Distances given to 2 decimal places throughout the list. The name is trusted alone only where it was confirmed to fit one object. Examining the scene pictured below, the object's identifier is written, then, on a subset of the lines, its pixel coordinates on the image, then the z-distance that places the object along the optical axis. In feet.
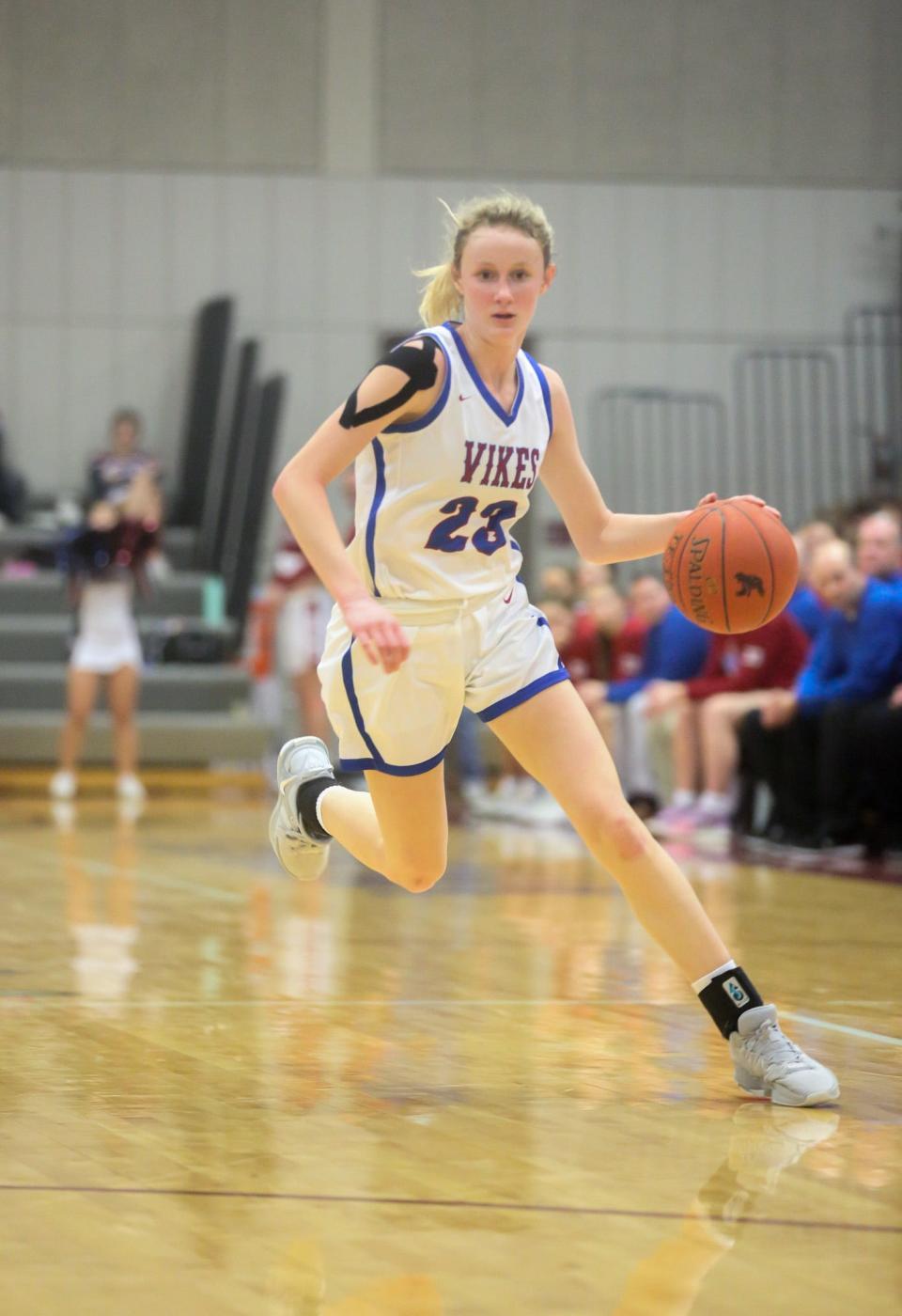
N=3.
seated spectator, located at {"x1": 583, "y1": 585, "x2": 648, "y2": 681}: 64.39
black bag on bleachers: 82.48
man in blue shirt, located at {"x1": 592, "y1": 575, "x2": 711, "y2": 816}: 58.75
